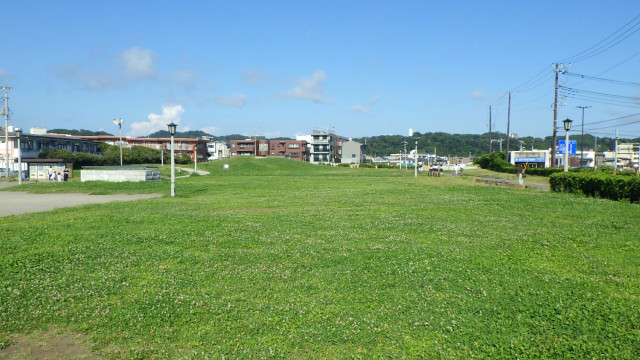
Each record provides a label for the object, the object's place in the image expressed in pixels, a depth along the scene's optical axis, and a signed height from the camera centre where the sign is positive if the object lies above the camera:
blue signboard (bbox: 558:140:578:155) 88.69 +2.60
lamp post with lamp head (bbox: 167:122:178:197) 29.31 +1.47
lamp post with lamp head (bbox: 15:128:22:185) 45.72 -1.57
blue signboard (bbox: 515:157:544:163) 90.24 -0.22
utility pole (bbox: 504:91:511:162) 82.91 +7.97
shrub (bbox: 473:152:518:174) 69.94 -0.97
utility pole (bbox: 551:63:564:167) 54.08 +5.63
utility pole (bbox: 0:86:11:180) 56.59 +5.56
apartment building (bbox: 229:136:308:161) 162.12 +2.84
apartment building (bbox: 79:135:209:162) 146.50 +3.98
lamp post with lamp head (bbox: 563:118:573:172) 33.11 +2.33
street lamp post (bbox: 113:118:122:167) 74.88 +5.38
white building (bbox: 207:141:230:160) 183.50 +2.57
